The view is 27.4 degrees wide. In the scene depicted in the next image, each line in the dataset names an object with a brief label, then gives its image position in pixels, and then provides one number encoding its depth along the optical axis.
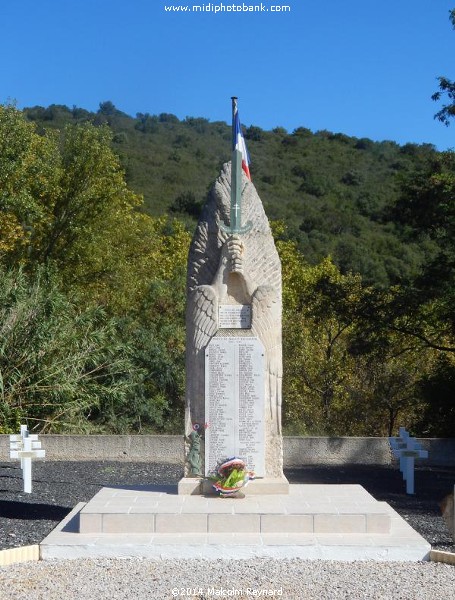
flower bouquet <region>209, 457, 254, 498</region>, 8.71
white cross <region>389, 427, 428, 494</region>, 11.86
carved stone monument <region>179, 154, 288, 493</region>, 8.92
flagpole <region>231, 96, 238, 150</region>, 9.58
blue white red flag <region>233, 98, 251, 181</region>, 9.47
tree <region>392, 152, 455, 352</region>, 15.80
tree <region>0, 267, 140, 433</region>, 15.86
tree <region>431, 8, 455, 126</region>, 15.87
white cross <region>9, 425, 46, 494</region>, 11.33
